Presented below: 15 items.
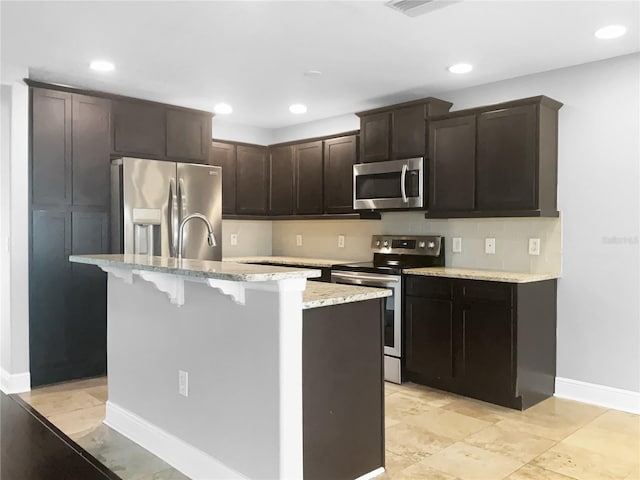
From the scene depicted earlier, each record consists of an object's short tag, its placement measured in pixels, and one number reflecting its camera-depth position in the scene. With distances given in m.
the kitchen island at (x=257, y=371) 2.11
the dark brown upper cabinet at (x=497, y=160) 3.61
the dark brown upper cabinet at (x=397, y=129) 4.26
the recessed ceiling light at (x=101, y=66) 3.61
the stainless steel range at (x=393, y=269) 4.12
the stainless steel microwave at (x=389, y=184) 4.24
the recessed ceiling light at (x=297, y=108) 4.89
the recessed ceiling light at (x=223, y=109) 4.85
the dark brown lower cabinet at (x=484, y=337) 3.50
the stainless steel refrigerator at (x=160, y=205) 4.19
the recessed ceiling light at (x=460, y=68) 3.66
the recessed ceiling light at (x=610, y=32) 2.98
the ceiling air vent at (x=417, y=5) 2.60
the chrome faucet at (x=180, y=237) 2.72
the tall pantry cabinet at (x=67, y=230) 3.98
